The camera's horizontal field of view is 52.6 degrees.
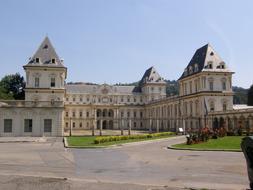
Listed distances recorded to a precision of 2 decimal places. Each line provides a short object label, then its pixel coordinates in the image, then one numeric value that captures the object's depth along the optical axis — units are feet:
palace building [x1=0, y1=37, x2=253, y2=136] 122.46
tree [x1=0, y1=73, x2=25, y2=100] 245.25
